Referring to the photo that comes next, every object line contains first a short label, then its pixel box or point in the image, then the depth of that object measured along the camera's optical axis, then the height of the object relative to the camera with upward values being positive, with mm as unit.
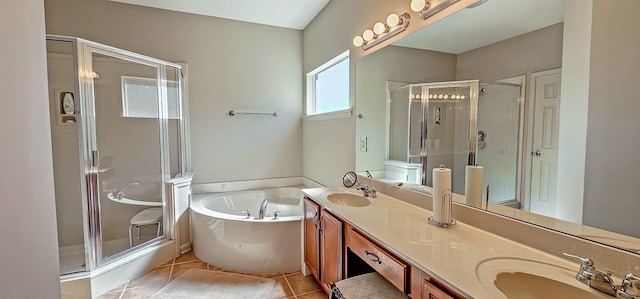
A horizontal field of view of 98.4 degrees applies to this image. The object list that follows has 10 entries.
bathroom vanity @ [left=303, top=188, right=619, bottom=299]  915 -475
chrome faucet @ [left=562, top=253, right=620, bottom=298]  824 -443
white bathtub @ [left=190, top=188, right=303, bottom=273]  2479 -988
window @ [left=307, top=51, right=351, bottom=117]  2799 +557
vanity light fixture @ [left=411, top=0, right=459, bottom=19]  1530 +750
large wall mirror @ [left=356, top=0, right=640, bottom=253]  909 +178
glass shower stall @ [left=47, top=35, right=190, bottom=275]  2195 -103
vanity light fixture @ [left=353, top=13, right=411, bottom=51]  1829 +762
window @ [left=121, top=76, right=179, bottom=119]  2828 +396
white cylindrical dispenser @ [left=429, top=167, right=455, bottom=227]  1400 -314
